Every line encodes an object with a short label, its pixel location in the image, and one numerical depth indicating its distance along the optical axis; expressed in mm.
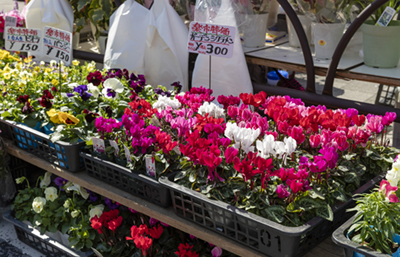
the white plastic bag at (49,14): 2686
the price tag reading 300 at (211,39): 1750
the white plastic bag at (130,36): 2316
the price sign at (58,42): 2098
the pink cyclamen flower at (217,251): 1560
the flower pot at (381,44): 1806
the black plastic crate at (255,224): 1080
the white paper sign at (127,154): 1452
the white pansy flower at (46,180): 2178
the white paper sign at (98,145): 1558
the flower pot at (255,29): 2230
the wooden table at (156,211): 1219
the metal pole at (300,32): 1863
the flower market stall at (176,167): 1145
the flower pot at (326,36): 1981
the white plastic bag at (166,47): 2260
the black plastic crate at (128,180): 1412
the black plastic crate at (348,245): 940
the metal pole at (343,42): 1631
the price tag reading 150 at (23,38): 2246
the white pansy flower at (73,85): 1906
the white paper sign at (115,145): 1517
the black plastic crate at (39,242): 1897
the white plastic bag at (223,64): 2049
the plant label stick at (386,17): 1746
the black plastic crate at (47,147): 1680
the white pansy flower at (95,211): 1888
